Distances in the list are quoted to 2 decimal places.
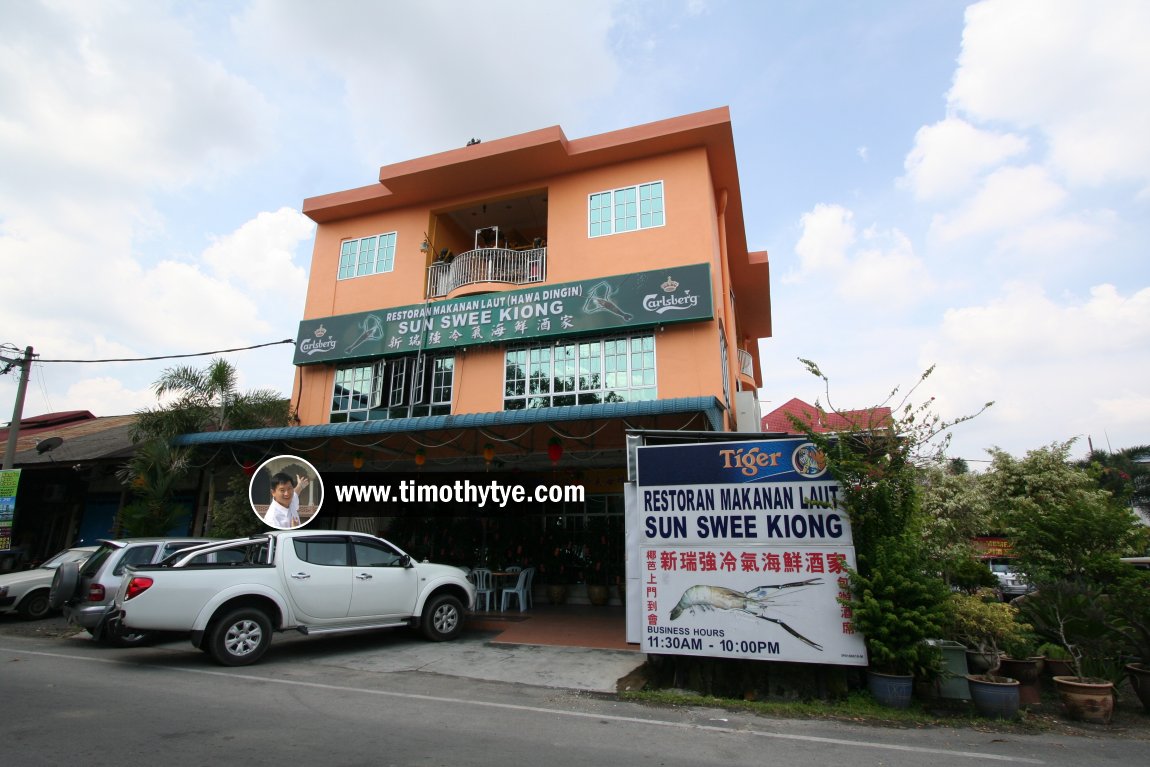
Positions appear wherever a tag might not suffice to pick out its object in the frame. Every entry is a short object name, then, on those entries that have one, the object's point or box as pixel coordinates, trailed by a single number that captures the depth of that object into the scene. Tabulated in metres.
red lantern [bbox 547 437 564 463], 10.95
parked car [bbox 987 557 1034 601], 17.77
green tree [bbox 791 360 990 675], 5.93
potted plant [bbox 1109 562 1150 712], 5.98
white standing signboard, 6.46
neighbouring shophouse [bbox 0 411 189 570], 17.59
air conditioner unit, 13.62
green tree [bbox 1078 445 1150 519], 25.47
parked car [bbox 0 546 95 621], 10.63
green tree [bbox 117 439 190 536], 12.76
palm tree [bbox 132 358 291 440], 13.29
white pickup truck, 6.82
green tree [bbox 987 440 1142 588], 7.97
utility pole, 14.76
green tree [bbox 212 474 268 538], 12.69
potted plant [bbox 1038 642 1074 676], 6.57
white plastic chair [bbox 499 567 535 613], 11.94
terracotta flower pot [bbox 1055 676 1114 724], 5.63
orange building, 11.88
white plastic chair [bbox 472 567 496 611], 11.77
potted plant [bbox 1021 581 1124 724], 5.66
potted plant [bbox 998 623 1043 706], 6.21
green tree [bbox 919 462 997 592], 10.83
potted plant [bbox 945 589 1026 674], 6.32
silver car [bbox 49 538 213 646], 7.99
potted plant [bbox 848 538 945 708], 5.89
